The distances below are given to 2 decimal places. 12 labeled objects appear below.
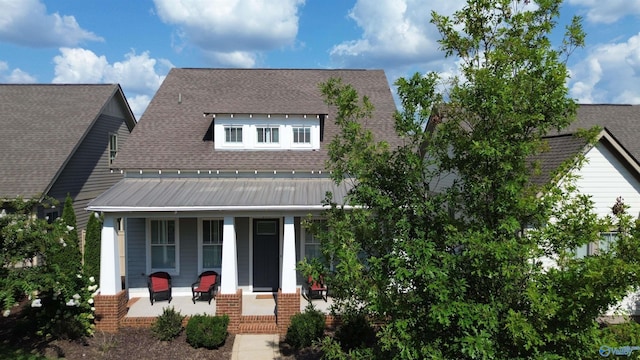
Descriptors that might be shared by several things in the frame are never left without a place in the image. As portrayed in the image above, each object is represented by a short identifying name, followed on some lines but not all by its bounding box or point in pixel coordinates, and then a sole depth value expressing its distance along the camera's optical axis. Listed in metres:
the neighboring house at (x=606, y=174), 11.43
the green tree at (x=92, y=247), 15.37
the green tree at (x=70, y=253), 11.41
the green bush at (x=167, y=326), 11.09
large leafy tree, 4.75
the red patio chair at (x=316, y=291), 13.61
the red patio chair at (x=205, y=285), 13.89
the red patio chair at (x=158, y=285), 13.70
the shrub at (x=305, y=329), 10.65
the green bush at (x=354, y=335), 10.20
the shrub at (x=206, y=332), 10.72
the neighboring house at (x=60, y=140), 16.72
